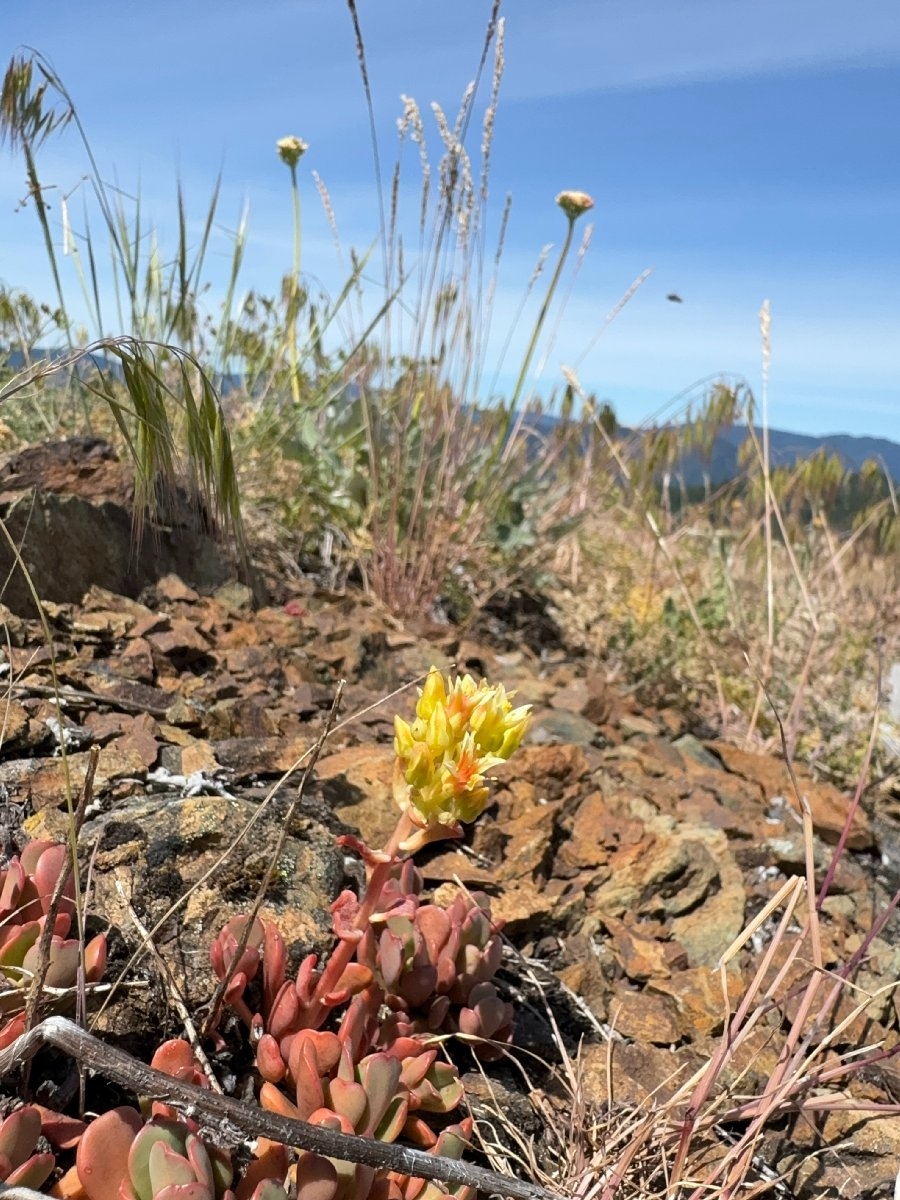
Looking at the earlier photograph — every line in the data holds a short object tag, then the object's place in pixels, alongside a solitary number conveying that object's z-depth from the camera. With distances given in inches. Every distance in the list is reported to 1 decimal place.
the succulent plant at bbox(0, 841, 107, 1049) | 6.6
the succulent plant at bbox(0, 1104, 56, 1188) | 5.7
